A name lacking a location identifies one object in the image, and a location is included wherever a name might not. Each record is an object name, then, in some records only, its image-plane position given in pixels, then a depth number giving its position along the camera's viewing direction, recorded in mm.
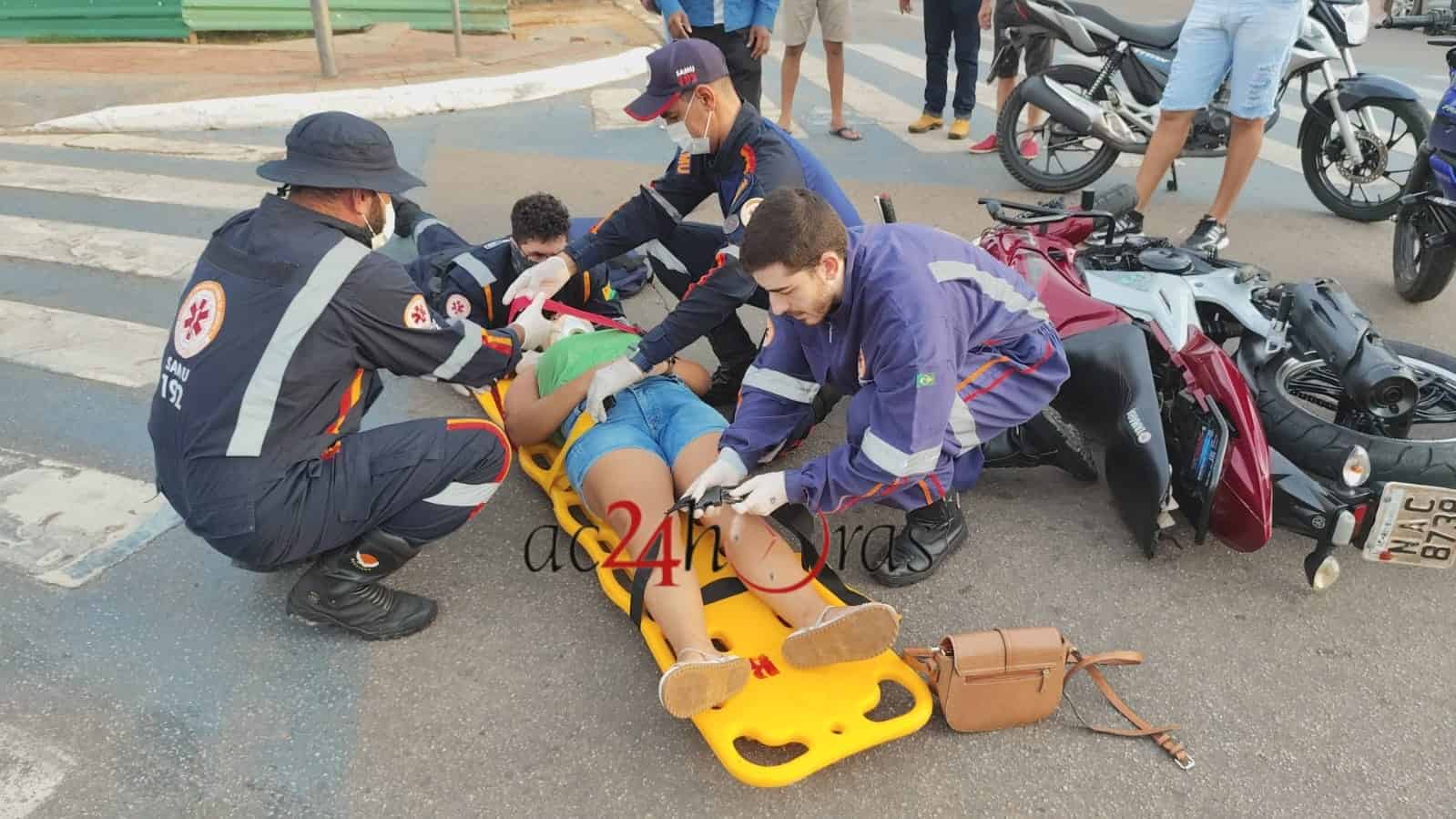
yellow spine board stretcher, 2217
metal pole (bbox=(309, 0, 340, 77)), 8414
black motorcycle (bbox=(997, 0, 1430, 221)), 5547
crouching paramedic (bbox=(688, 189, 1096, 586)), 2449
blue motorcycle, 4142
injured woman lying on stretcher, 2318
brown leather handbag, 2299
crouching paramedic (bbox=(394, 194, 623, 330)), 4035
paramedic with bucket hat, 2377
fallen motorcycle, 2732
